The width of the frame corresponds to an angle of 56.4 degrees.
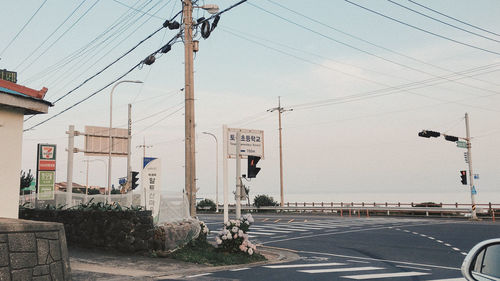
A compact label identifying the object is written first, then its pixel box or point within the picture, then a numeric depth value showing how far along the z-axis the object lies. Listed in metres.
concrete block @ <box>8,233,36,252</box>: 7.84
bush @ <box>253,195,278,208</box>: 63.17
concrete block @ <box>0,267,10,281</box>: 7.52
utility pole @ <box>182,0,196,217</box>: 17.12
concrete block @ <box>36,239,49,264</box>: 8.30
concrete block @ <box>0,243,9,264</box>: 7.61
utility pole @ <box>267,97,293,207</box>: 60.19
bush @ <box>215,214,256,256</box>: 16.41
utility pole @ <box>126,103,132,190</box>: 30.38
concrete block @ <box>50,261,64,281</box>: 8.51
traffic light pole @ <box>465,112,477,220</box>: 42.06
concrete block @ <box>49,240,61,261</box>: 8.64
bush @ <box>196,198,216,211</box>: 66.19
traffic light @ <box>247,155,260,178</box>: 17.33
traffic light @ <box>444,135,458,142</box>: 39.46
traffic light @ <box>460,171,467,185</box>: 42.64
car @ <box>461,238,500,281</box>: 3.83
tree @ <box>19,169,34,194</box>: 40.72
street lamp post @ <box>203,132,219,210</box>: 59.08
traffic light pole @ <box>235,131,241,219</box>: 17.25
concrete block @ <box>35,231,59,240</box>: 8.46
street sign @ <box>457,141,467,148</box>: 41.64
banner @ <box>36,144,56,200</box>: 20.31
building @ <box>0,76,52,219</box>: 10.82
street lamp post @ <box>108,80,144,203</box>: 28.65
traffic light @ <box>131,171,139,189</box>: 29.09
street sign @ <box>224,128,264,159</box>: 17.98
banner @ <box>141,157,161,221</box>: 16.44
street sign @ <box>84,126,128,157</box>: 27.38
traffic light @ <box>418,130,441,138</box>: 35.81
